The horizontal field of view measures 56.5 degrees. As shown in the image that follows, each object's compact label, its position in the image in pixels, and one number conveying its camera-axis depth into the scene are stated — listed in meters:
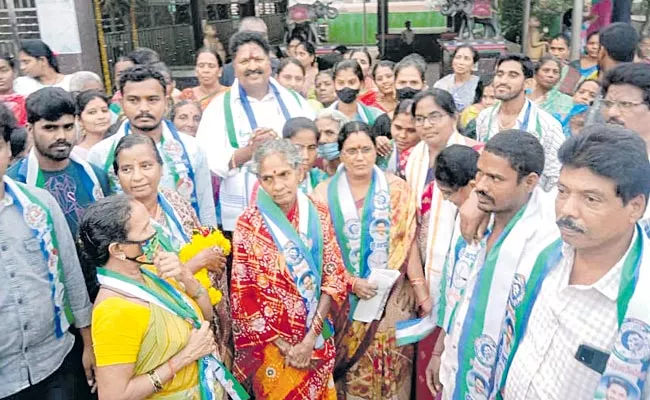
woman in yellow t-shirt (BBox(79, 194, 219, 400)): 1.88
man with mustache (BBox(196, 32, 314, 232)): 3.54
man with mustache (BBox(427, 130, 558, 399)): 1.97
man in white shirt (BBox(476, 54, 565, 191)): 3.66
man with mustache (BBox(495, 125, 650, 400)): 1.46
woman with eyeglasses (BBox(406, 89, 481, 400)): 2.92
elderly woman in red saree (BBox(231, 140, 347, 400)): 2.55
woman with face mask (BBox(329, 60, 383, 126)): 4.16
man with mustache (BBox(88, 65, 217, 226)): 3.00
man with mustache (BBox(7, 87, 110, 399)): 2.64
